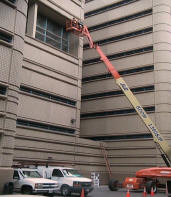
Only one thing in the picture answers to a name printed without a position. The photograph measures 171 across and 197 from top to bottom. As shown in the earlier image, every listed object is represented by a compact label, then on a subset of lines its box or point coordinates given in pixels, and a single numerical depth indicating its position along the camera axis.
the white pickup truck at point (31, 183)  18.62
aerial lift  26.31
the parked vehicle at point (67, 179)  21.05
